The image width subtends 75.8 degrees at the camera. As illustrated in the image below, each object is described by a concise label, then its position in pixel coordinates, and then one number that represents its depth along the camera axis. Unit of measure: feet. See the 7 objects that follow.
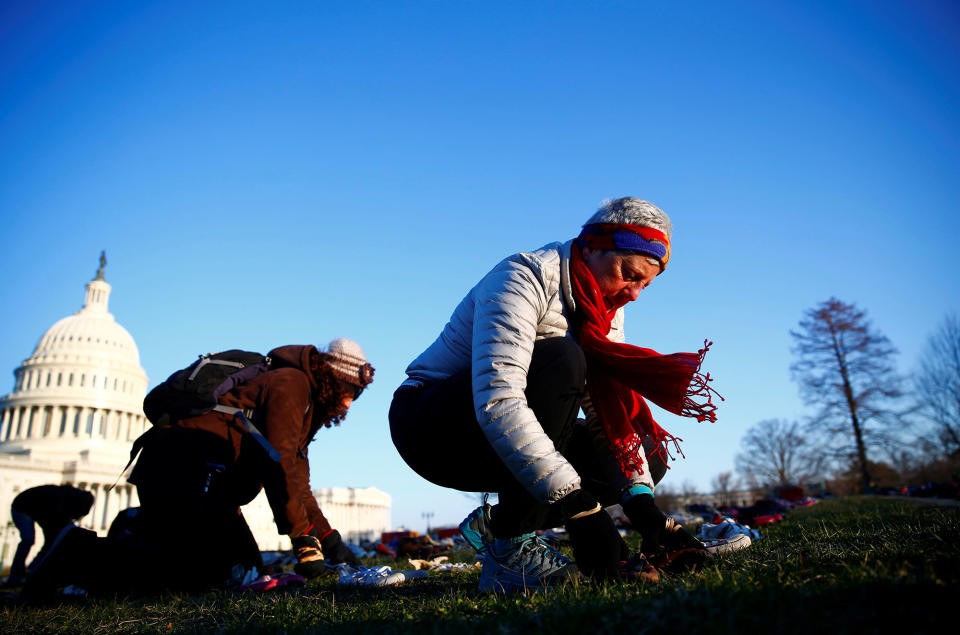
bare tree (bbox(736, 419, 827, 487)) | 136.87
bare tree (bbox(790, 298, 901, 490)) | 80.38
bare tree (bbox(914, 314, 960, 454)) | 76.43
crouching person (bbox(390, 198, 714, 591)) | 7.97
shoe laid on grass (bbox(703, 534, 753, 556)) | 10.76
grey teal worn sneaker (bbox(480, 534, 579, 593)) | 8.55
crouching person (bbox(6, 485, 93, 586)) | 16.20
